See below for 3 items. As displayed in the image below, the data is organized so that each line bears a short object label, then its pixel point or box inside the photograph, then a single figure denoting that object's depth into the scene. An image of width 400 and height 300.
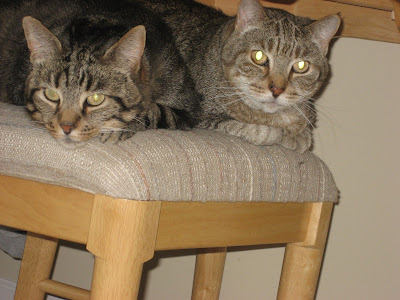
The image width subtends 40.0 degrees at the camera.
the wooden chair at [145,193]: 0.80
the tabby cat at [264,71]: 1.27
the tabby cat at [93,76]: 0.98
